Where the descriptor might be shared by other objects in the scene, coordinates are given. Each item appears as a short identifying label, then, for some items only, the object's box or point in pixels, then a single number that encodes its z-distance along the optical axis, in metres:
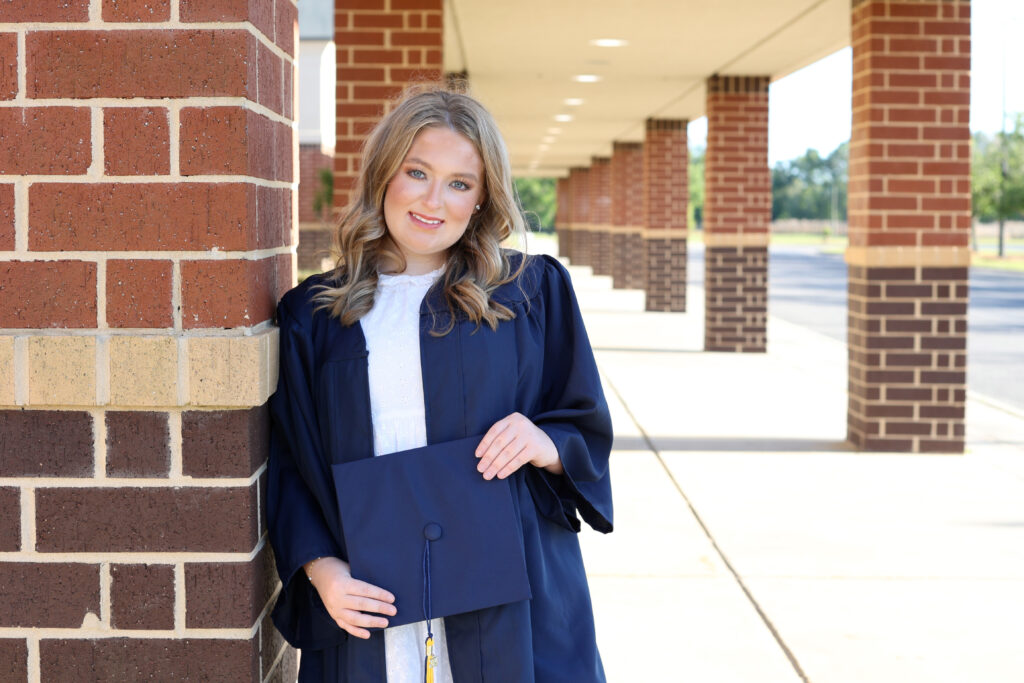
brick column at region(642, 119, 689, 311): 19.30
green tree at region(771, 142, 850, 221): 121.50
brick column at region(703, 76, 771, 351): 13.74
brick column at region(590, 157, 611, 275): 31.49
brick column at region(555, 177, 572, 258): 42.62
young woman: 2.09
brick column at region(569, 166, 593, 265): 36.53
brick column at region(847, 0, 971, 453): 7.68
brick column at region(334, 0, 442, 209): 7.49
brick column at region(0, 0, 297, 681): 1.95
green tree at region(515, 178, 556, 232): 94.98
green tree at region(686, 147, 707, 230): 122.56
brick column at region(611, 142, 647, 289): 24.75
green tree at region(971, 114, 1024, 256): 47.47
